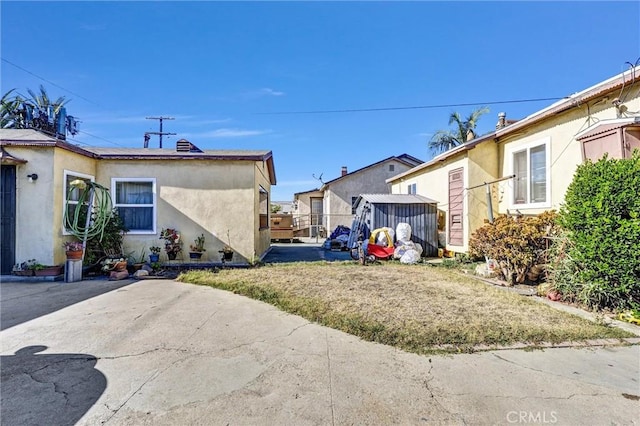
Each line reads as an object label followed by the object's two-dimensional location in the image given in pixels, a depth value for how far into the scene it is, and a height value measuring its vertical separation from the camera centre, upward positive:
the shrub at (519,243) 6.71 -0.63
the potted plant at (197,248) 9.03 -0.98
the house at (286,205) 45.84 +1.63
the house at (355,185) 21.41 +2.17
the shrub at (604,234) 4.48 -0.29
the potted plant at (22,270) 7.50 -1.36
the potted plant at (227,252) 9.15 -1.10
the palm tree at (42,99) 23.17 +9.06
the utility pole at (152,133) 18.72 +5.62
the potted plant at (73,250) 7.48 -0.87
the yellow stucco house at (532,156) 5.85 +1.52
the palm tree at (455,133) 24.74 +6.91
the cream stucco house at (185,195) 9.24 +0.62
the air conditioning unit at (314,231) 23.47 -1.21
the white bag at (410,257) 10.10 -1.39
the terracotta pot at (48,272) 7.53 -1.41
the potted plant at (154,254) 8.90 -1.15
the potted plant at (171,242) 8.79 -0.80
